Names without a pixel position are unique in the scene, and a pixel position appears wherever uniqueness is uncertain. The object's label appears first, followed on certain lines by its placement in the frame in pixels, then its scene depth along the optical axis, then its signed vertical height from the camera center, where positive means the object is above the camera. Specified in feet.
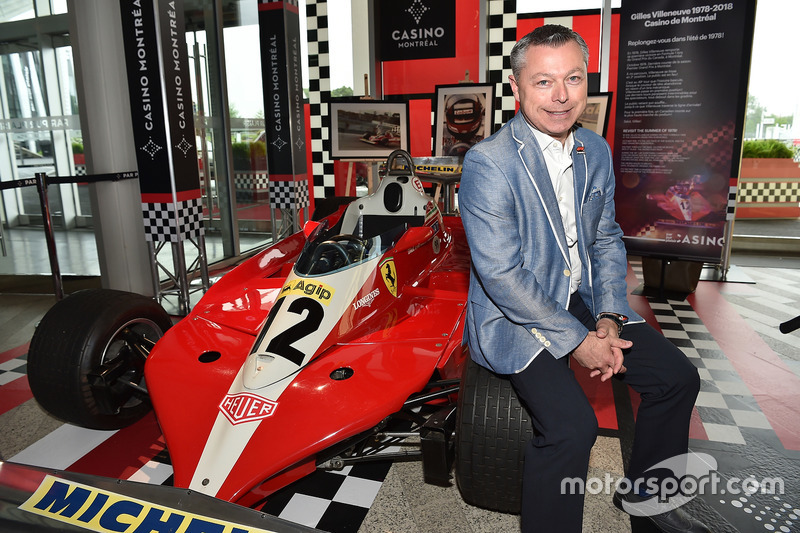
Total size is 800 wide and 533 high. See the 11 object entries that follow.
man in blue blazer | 4.72 -1.51
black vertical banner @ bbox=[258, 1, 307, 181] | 18.84 +1.84
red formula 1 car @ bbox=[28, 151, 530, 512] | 5.32 -2.68
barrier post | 11.37 -2.05
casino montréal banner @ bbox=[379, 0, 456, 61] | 18.99 +3.77
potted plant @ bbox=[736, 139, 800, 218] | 21.17 -1.84
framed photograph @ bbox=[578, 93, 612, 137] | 15.49 +0.62
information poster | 13.24 +0.38
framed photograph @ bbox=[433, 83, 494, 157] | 17.99 +0.66
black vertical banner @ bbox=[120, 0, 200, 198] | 12.09 +1.06
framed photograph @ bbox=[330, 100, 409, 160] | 18.76 +0.40
